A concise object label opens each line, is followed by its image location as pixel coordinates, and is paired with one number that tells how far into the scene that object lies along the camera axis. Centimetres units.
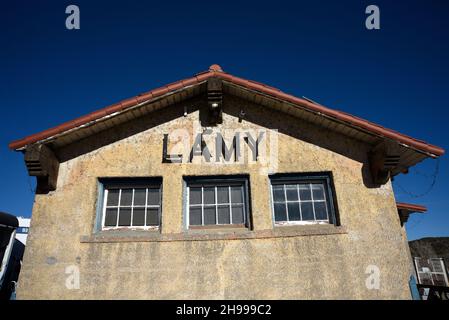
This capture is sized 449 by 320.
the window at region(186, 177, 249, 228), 604
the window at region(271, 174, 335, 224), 605
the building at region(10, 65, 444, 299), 547
